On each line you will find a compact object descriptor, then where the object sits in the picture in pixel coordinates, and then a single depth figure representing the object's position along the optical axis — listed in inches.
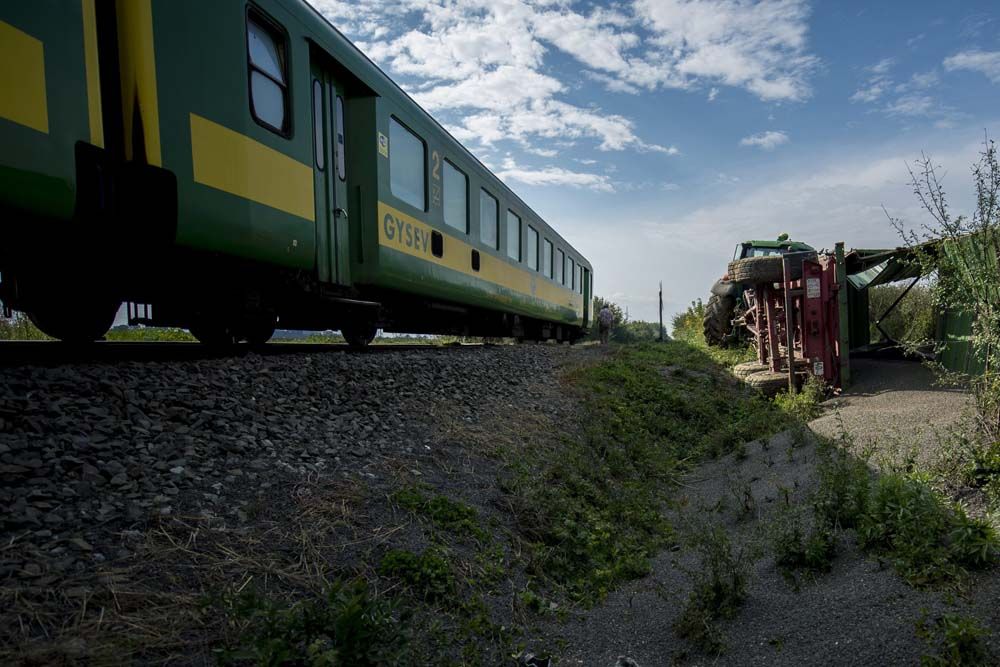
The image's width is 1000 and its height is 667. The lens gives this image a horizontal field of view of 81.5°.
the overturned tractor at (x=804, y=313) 325.1
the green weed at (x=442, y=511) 124.1
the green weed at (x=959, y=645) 85.2
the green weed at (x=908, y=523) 105.6
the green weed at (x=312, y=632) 71.6
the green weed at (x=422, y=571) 102.4
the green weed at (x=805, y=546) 123.7
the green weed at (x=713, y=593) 107.7
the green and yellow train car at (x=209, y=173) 132.0
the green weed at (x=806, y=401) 291.1
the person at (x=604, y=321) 908.6
